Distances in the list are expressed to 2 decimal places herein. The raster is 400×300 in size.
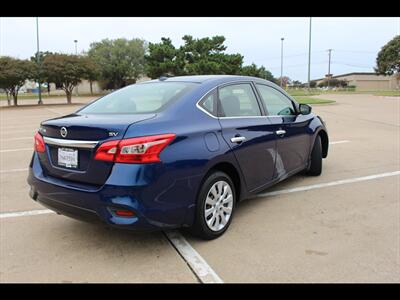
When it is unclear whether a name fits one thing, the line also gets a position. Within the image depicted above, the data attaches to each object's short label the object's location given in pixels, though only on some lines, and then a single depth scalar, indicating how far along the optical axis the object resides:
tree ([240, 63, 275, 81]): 34.17
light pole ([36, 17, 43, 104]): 31.05
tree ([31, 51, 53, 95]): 30.50
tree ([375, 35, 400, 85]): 51.25
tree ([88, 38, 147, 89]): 50.66
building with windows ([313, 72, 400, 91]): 99.50
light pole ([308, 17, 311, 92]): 38.75
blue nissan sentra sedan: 3.04
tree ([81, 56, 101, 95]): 32.75
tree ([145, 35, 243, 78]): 32.94
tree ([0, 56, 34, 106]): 28.28
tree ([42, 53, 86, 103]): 31.42
